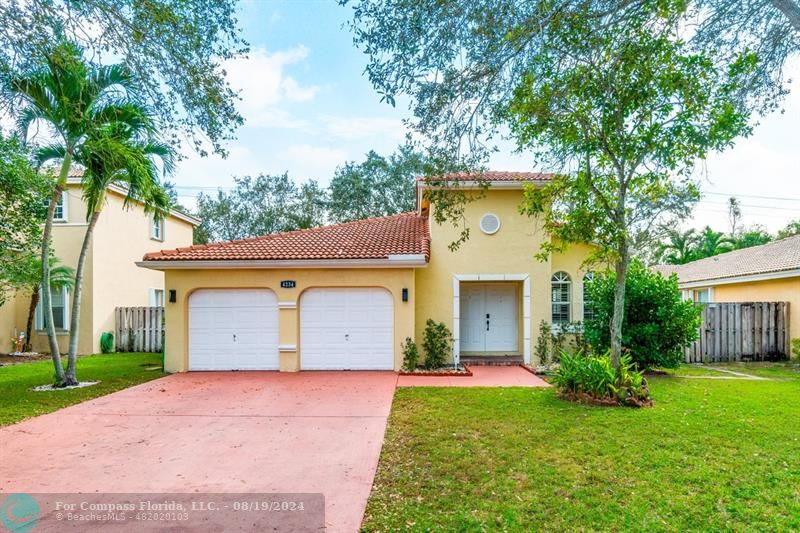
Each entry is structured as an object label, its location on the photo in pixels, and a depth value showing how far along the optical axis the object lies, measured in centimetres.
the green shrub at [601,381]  803
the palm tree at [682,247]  3372
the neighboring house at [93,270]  1584
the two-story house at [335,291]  1213
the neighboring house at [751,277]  1473
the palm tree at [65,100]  510
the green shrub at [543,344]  1295
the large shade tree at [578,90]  586
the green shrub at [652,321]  1095
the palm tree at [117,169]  871
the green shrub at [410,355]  1195
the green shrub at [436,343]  1265
